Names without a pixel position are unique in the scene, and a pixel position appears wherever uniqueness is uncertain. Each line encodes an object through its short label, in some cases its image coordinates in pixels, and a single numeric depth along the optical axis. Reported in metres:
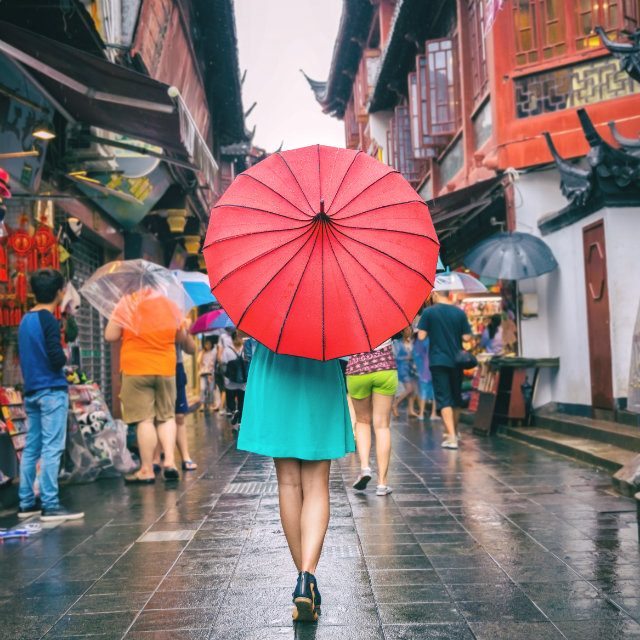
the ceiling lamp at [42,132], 8.26
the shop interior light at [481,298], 20.38
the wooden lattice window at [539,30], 13.00
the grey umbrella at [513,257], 12.40
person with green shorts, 7.47
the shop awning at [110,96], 6.85
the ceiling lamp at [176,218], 16.95
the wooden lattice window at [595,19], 12.21
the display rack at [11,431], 7.52
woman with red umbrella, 3.90
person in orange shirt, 8.62
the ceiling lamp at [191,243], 19.90
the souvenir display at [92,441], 8.62
